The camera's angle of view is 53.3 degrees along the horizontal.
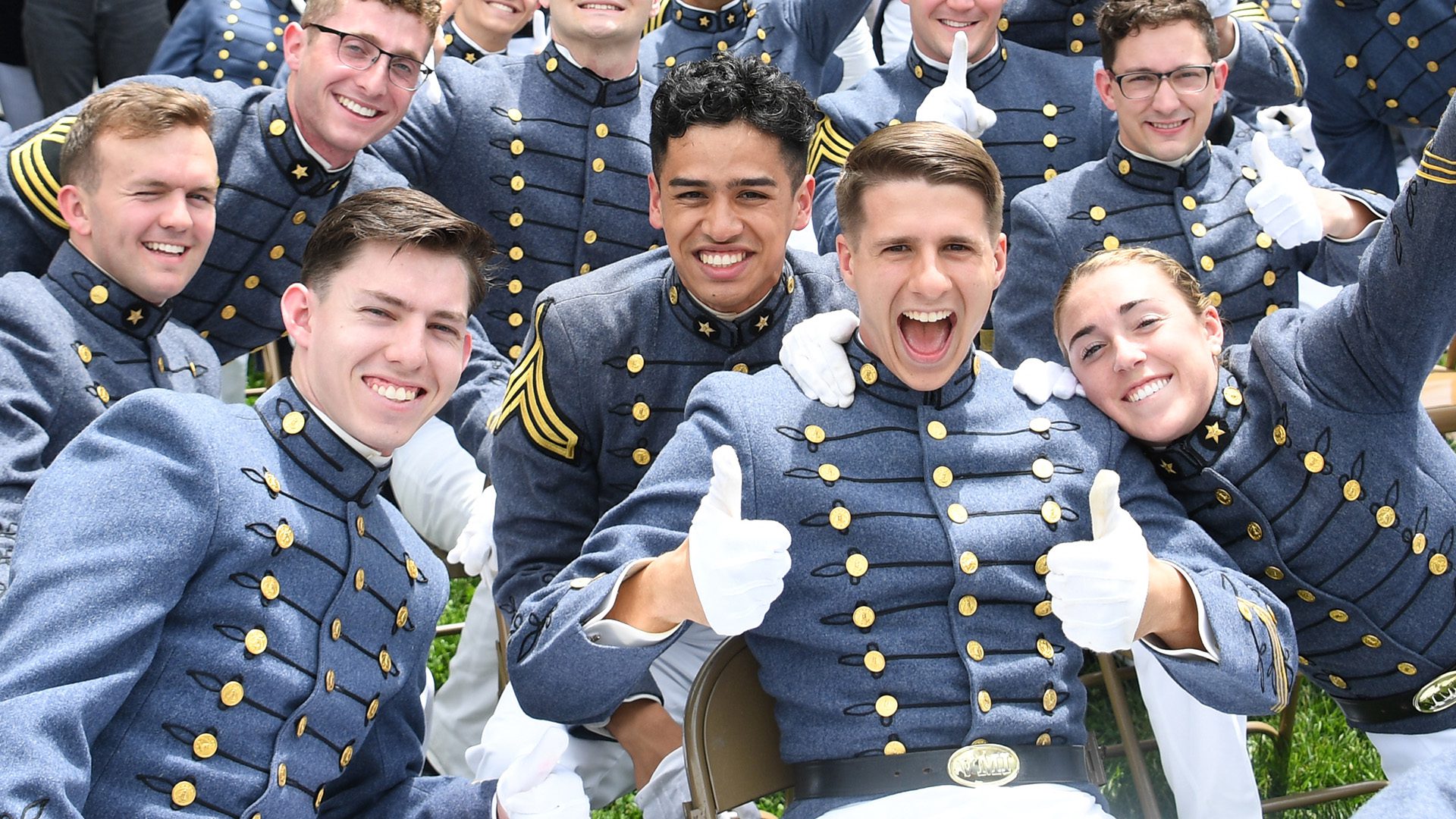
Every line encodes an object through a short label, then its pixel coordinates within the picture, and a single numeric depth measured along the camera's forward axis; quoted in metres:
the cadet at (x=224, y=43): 5.55
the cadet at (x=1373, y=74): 5.24
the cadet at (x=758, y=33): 5.05
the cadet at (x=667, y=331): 3.18
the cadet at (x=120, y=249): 3.32
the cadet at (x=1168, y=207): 3.91
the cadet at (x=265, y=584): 2.18
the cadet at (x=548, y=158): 4.32
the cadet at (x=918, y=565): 2.49
